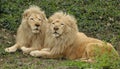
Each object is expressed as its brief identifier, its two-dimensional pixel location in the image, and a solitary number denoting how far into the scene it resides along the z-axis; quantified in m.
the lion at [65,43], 10.25
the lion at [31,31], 10.51
